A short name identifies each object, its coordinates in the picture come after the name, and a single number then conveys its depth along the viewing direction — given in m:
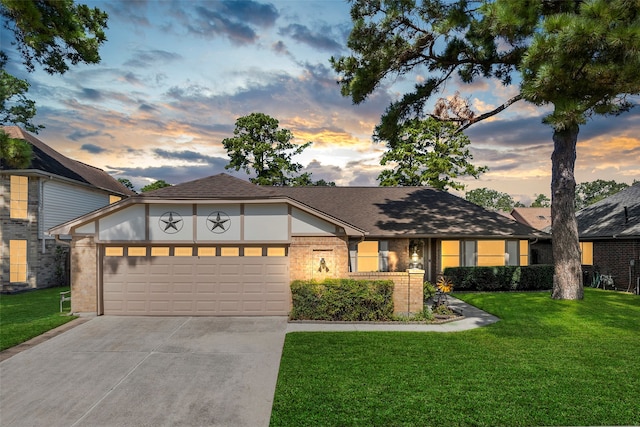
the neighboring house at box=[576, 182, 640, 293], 17.64
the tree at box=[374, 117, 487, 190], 31.30
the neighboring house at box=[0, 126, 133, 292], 18.86
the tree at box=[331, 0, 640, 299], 9.16
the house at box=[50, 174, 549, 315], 12.23
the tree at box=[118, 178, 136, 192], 54.97
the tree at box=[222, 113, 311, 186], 34.97
